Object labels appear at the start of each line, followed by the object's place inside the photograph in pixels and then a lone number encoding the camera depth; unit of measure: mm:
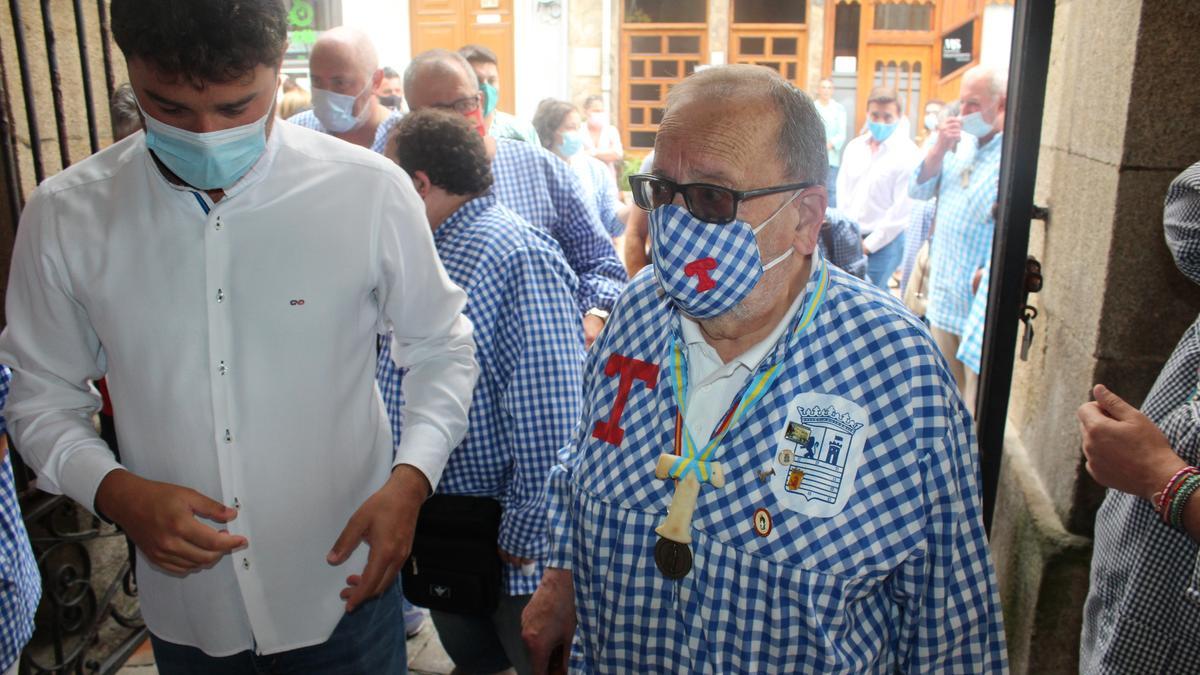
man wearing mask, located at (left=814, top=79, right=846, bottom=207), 12453
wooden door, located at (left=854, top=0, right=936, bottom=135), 16062
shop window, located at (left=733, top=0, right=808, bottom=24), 16375
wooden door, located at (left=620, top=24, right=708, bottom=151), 16578
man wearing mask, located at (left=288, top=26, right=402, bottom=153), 4340
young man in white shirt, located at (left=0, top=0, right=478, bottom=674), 1566
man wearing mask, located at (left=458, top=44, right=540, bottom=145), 5234
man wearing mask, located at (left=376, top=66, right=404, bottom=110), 6691
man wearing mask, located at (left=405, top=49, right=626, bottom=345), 3584
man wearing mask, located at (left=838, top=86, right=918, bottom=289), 7074
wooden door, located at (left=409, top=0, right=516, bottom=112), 14992
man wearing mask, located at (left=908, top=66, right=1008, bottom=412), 4727
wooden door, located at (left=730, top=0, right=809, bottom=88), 16359
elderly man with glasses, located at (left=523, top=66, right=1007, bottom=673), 1458
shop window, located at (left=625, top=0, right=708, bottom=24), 16391
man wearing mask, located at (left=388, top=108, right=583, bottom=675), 2367
